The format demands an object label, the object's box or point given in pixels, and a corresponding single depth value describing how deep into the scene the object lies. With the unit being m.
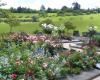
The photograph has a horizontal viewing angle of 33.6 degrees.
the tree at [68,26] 29.42
